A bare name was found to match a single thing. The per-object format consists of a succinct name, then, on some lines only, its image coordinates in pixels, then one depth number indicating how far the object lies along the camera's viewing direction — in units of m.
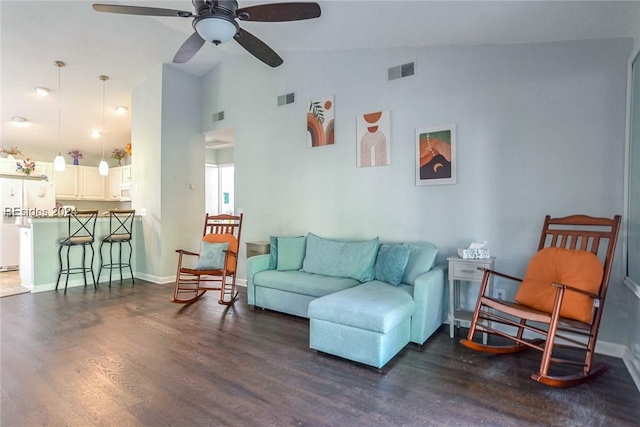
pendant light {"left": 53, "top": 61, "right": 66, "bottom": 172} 4.76
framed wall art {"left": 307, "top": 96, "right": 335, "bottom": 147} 4.04
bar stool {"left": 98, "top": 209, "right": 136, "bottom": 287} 5.00
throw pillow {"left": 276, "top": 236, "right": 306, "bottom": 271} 3.79
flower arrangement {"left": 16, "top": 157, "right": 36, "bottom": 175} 6.46
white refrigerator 5.96
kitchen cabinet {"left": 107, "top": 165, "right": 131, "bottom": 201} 7.54
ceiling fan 2.21
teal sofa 2.37
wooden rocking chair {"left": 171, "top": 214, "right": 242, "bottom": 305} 3.93
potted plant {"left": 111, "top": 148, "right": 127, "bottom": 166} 7.56
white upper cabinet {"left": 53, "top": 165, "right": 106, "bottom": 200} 7.32
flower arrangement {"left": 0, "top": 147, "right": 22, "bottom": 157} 6.65
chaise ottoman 2.30
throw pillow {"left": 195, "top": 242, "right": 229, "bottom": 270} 3.97
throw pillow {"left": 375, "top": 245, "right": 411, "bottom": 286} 3.02
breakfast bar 4.48
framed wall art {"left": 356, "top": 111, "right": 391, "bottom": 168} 3.62
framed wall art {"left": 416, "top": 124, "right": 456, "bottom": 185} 3.23
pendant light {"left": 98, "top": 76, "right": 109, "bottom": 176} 5.26
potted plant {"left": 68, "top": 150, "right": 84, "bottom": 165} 7.50
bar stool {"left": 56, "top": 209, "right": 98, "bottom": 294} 4.62
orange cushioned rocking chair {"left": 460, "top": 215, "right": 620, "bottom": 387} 2.14
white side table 2.77
